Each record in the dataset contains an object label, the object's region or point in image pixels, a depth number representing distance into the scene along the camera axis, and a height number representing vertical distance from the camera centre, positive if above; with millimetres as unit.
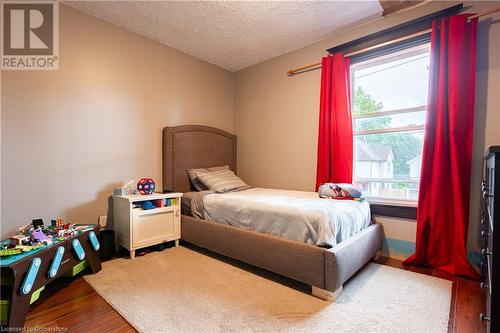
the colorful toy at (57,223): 2047 -550
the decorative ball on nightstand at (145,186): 2574 -283
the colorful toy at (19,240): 1626 -559
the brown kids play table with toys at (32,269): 1297 -700
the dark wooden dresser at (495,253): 1030 -386
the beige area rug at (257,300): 1389 -943
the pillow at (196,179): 3105 -242
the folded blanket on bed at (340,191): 2352 -287
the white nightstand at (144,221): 2350 -636
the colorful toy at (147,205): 2437 -461
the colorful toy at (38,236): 1666 -548
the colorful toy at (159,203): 2572 -462
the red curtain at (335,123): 2684 +443
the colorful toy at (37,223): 1975 -533
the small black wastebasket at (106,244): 2328 -834
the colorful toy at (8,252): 1424 -566
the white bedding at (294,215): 1733 -441
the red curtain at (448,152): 1997 +103
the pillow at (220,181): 2945 -259
